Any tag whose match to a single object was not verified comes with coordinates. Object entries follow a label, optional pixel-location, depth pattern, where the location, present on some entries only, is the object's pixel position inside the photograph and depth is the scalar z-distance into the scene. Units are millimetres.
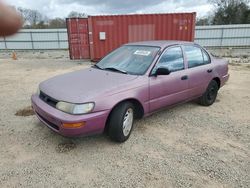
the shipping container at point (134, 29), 11547
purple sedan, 3131
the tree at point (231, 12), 29344
